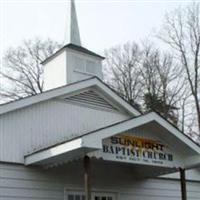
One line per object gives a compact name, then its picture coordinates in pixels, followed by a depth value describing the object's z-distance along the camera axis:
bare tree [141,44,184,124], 33.72
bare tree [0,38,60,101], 35.19
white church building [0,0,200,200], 13.34
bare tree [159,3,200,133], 30.91
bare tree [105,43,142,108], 35.62
